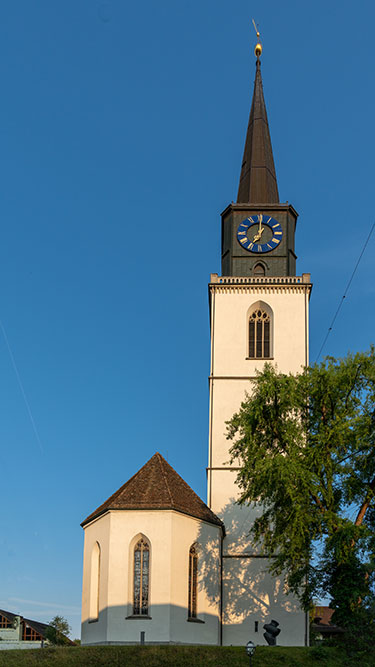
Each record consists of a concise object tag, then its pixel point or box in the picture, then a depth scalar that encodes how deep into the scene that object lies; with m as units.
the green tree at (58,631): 71.00
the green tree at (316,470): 32.16
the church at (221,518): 36.53
